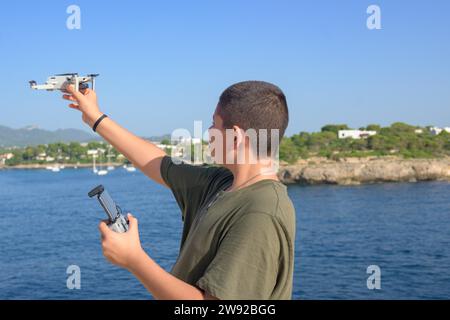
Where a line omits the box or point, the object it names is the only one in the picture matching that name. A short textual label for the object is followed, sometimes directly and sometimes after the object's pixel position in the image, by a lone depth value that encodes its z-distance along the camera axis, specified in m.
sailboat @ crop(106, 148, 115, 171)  128.98
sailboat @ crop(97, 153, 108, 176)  110.56
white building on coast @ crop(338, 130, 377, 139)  96.04
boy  1.22
